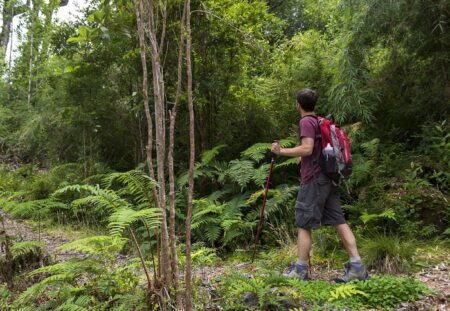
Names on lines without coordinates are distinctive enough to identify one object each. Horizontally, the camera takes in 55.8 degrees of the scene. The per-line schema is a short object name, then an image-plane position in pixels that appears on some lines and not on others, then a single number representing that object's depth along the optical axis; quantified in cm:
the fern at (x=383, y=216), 510
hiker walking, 408
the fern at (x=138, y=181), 319
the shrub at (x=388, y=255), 448
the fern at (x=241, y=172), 642
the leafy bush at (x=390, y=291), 360
